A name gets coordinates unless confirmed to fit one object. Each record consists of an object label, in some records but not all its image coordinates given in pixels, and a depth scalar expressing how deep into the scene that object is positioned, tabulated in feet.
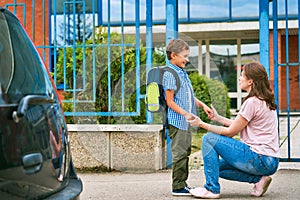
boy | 22.68
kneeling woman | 21.86
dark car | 10.46
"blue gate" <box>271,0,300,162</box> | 29.21
